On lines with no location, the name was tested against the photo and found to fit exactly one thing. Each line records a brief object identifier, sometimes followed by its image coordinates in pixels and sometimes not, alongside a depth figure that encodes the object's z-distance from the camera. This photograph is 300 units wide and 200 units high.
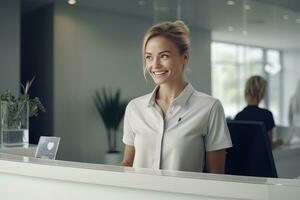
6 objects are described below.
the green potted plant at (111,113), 7.30
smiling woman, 1.71
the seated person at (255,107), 3.80
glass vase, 2.68
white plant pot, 7.23
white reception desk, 1.26
